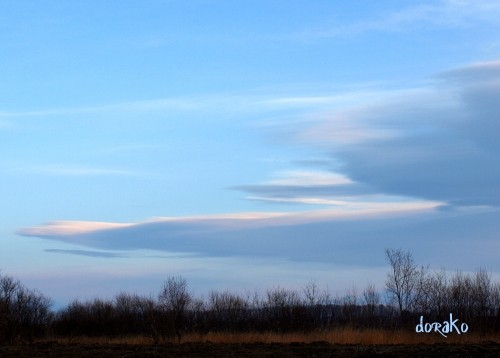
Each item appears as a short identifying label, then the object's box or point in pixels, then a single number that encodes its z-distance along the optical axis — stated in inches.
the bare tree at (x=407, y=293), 1737.2
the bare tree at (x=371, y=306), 1776.6
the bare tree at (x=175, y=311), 1562.5
